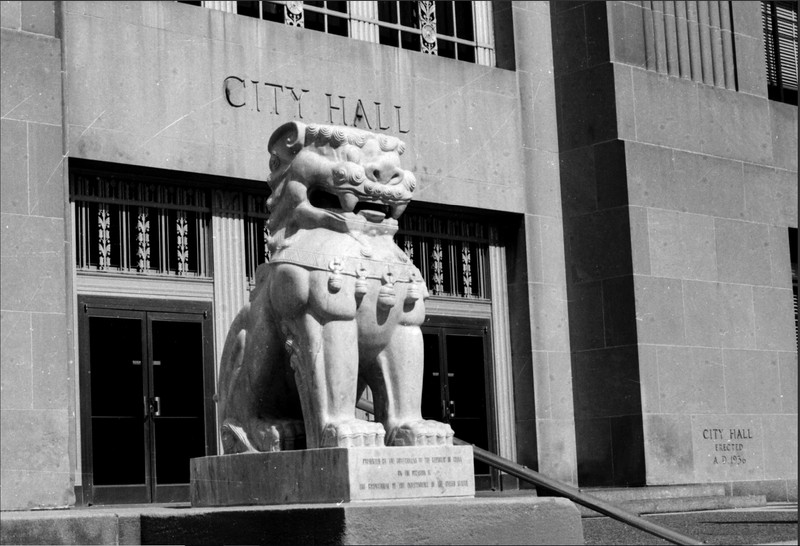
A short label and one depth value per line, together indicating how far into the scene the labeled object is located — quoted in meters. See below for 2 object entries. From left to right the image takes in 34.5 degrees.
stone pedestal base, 7.61
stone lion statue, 8.01
